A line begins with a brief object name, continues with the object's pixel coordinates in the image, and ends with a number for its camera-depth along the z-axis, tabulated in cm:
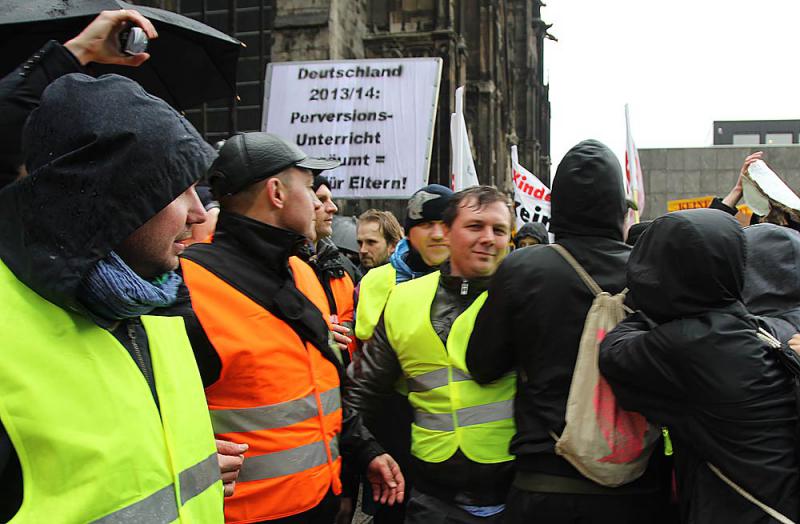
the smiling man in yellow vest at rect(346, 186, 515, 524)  265
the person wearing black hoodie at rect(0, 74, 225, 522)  115
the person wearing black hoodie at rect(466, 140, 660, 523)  238
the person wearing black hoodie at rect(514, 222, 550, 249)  784
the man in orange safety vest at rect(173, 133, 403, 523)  224
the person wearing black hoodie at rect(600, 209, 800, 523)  199
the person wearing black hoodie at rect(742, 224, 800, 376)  255
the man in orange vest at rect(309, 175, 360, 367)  400
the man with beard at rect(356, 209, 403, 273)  539
